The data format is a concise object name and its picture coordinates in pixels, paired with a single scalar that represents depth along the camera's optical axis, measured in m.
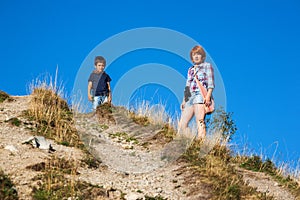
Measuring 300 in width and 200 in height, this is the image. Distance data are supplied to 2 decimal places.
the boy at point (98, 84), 15.68
